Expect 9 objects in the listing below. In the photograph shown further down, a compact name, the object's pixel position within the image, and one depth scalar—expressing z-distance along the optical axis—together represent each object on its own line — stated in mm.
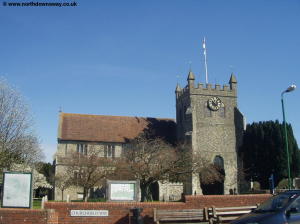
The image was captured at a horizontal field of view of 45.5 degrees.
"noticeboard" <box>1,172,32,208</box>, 12609
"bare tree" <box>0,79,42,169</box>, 24969
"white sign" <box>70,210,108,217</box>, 13508
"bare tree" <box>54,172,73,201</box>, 36691
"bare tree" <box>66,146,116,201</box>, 32812
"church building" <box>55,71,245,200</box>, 42656
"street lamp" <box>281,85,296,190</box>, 19747
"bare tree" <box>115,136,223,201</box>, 26564
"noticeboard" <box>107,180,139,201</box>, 14242
